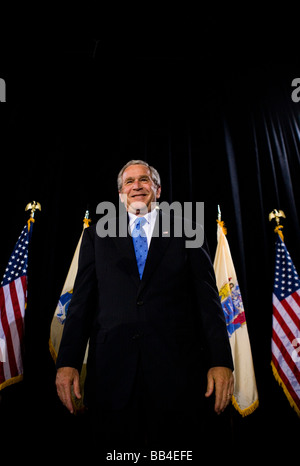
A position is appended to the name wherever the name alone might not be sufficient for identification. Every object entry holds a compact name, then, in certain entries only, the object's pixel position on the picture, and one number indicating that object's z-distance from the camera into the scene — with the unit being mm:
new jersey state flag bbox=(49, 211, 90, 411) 2160
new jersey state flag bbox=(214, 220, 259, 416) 2080
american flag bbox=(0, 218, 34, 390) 2059
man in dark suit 1062
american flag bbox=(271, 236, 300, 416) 2129
